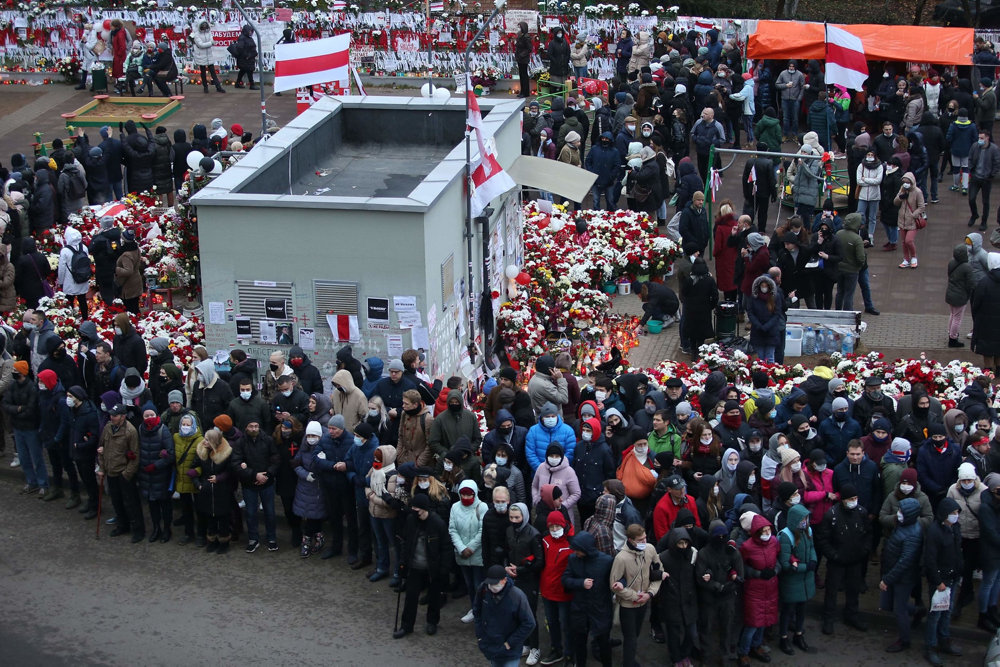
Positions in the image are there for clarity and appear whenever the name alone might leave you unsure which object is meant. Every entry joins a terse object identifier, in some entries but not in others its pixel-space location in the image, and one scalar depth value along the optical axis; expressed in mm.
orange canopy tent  27266
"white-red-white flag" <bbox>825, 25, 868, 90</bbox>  23609
